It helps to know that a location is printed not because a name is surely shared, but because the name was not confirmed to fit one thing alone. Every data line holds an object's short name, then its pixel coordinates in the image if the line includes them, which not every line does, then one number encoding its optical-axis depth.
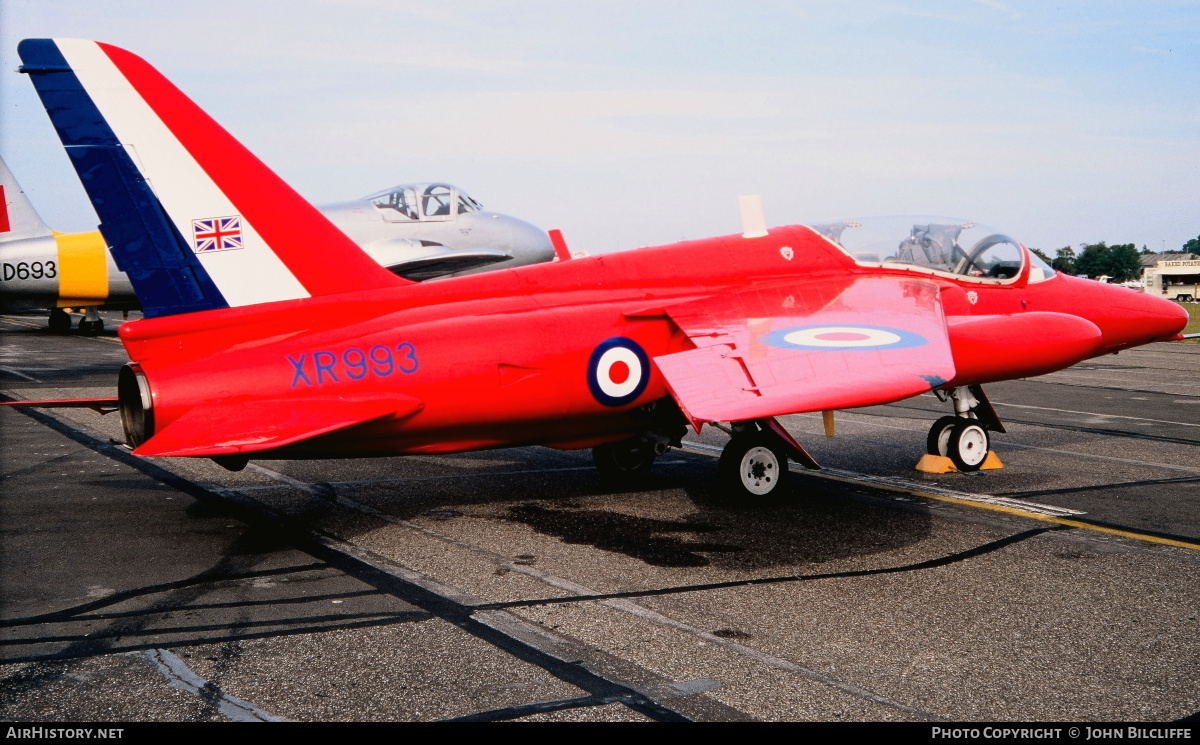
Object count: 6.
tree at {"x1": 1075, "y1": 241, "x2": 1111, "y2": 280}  141.50
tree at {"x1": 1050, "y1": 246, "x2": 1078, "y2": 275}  143.38
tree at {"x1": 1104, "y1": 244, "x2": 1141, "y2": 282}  141.12
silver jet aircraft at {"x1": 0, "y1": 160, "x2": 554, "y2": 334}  20.98
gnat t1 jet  7.73
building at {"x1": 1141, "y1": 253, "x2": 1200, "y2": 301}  118.88
